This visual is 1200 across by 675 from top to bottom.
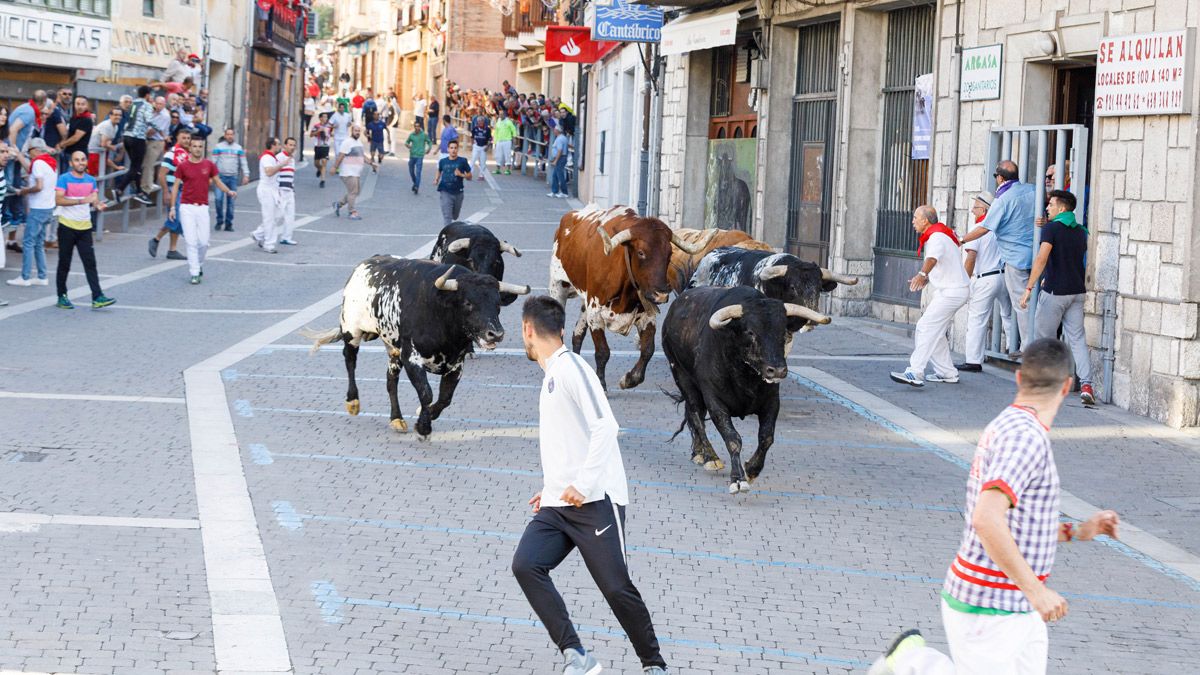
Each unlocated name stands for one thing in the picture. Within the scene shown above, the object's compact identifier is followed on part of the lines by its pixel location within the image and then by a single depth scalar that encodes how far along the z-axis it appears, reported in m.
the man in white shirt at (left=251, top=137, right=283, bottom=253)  26.25
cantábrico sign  26.09
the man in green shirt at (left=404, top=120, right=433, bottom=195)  39.69
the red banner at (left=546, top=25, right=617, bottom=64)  33.41
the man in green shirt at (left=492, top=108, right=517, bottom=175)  49.62
